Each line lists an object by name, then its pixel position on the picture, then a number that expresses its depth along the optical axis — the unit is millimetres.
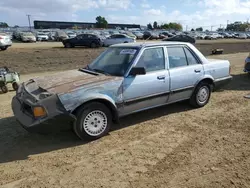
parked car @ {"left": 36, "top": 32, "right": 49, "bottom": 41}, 31354
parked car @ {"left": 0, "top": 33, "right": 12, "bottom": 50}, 13719
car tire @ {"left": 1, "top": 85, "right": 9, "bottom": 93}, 5636
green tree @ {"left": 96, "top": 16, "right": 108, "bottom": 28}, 88882
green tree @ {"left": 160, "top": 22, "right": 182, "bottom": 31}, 103794
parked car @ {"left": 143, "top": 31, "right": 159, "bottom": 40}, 39459
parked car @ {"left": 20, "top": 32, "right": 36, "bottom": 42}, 27215
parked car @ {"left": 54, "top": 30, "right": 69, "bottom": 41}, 30737
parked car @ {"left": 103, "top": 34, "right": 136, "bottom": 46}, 20381
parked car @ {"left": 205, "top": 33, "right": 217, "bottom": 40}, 49160
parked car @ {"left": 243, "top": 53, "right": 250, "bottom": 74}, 7225
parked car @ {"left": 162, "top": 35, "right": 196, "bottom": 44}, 28405
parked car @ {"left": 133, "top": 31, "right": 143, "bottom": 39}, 40461
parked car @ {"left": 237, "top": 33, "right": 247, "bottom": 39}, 53984
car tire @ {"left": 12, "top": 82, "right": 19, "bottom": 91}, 5809
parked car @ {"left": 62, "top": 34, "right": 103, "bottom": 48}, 19147
